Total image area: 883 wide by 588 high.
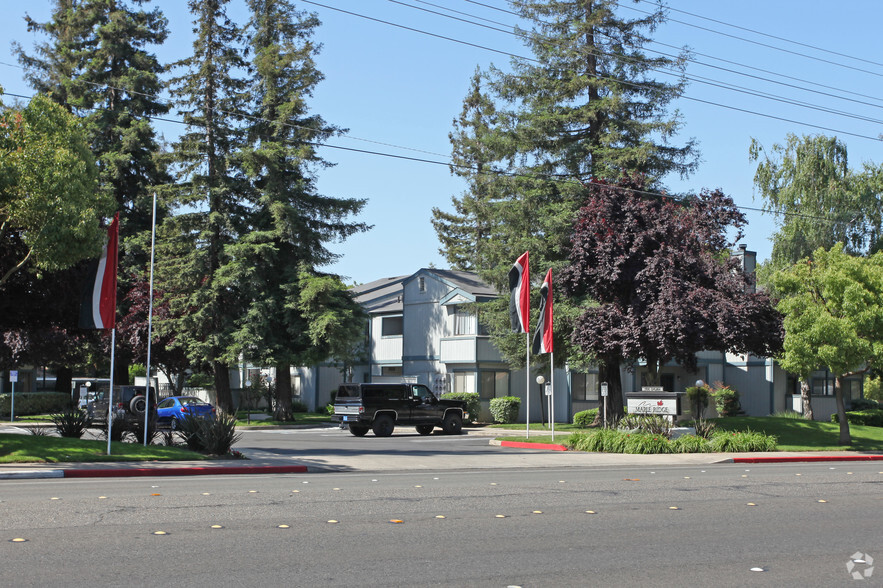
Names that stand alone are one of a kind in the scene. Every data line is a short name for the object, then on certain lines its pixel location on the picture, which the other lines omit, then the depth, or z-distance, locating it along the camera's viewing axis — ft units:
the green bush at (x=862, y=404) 157.73
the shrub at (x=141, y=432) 76.33
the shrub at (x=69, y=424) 75.00
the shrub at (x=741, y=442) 85.10
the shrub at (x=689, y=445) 83.71
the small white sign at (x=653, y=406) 90.27
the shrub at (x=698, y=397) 124.57
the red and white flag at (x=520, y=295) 92.63
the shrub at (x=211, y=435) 68.13
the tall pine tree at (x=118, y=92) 152.56
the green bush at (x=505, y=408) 135.85
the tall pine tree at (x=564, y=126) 120.37
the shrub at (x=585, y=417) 129.90
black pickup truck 106.52
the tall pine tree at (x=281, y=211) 134.31
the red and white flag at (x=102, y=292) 66.80
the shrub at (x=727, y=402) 147.84
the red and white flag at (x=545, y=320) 90.56
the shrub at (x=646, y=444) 82.53
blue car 112.78
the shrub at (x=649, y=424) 89.04
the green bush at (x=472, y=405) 135.54
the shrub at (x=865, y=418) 136.26
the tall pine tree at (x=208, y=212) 135.85
